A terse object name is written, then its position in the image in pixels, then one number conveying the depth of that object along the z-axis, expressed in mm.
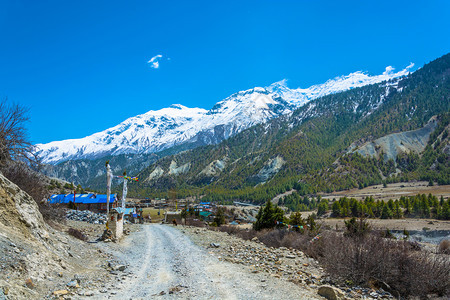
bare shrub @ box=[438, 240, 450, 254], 22772
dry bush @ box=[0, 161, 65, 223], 18014
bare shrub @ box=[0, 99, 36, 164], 12547
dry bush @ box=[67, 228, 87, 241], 18394
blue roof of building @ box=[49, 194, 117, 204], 66812
